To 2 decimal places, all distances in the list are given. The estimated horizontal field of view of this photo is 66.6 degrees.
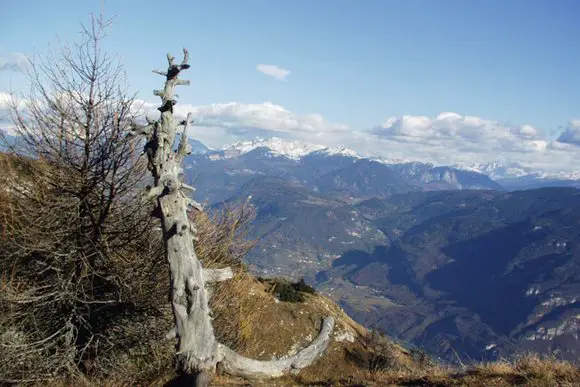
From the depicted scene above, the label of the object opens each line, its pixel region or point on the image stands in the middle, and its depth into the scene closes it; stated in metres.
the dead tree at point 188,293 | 8.09
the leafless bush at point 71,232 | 12.78
